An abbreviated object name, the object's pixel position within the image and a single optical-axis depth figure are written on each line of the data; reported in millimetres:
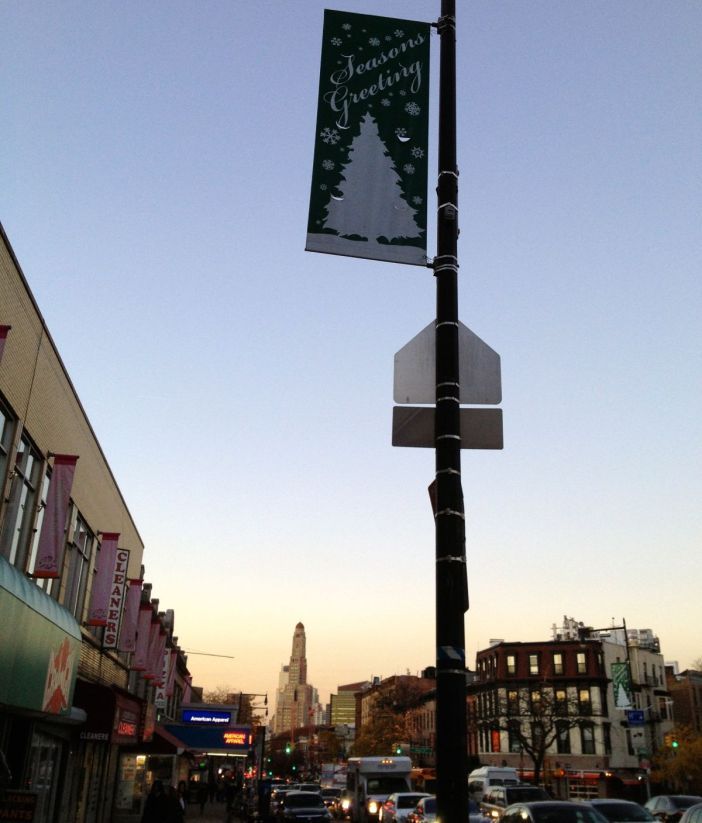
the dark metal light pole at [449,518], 4820
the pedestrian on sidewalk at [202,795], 47491
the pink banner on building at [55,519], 16375
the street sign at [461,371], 5859
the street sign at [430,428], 5758
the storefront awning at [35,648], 12750
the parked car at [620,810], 17989
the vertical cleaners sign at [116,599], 22625
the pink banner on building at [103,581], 21875
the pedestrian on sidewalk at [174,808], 19609
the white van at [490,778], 36594
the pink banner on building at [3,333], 12762
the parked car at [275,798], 36006
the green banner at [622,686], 43000
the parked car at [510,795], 27219
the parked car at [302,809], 30719
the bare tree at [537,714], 61906
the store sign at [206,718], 54156
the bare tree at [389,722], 98875
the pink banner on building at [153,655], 28766
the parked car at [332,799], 45541
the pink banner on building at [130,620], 24625
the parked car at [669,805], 25150
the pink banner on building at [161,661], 31094
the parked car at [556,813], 14673
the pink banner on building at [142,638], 27219
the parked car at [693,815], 13883
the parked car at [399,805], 26644
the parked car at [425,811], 22266
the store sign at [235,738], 49531
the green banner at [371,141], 6691
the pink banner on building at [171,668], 36578
